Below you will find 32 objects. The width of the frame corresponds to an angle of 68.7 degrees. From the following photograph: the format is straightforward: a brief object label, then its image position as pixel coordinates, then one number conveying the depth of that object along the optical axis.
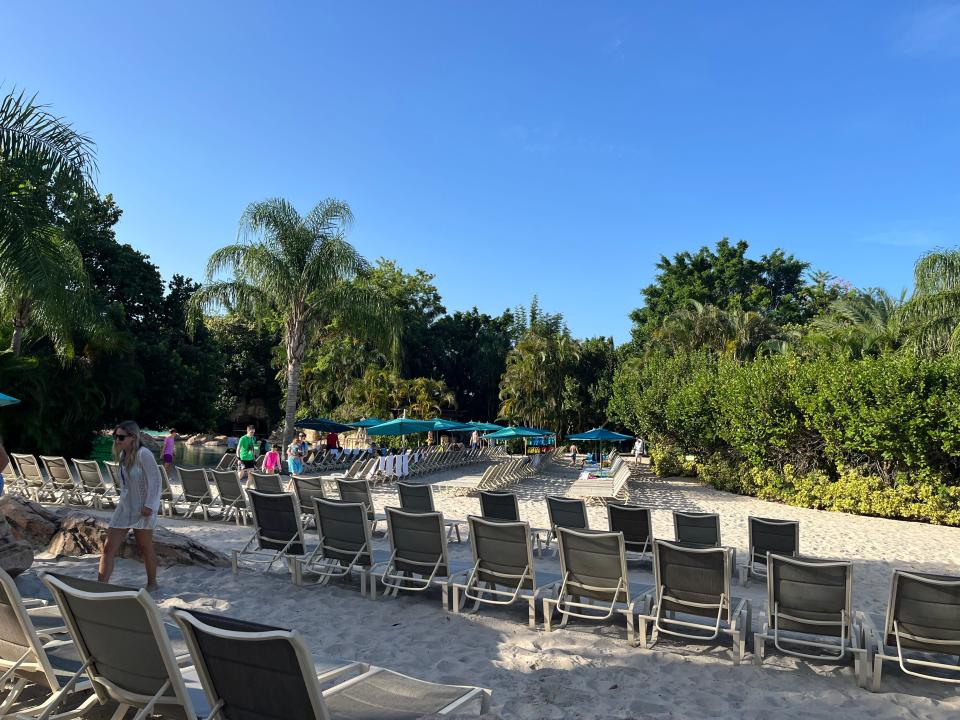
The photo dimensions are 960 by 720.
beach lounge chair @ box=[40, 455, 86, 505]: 12.19
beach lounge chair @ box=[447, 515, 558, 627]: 5.82
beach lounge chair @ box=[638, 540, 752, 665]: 5.07
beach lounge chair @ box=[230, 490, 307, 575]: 7.07
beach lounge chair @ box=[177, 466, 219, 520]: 10.83
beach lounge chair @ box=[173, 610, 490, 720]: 2.38
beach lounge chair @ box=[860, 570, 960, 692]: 4.52
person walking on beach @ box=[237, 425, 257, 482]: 15.30
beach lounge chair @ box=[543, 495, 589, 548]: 8.35
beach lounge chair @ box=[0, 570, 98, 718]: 2.96
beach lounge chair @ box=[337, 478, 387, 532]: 10.10
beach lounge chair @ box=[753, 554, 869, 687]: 4.89
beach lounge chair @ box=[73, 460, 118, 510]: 11.77
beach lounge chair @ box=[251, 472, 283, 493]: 10.48
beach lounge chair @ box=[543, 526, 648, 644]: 5.43
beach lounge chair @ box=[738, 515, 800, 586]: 7.75
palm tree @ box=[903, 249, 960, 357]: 18.98
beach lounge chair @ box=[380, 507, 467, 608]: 6.31
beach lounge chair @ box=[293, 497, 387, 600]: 6.62
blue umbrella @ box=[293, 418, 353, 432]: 26.99
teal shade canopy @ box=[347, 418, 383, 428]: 26.98
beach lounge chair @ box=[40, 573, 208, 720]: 2.63
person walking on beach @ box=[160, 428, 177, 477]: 18.30
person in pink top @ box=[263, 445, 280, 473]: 16.17
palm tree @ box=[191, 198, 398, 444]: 21.45
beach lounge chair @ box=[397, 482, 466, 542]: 9.59
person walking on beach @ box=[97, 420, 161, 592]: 5.89
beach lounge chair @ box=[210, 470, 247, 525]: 10.47
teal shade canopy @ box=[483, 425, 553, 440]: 28.00
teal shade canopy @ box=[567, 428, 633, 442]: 28.17
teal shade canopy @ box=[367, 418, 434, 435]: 22.97
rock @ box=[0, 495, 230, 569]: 7.46
